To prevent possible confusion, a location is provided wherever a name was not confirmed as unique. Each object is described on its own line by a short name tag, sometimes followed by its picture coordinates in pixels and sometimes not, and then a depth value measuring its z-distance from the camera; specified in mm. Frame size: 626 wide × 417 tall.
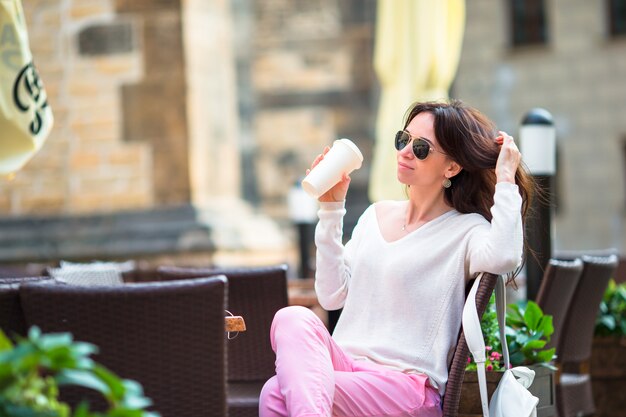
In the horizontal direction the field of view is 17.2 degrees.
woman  5019
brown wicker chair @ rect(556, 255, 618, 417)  7778
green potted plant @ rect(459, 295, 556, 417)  5801
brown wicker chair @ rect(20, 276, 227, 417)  4508
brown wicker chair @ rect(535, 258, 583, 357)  7315
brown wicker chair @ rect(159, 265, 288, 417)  6696
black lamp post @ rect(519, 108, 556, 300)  8175
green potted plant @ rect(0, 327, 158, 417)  2659
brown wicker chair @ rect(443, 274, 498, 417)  5201
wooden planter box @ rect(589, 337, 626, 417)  8846
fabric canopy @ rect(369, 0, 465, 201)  14178
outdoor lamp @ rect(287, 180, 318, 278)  15438
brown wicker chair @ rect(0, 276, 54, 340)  4625
